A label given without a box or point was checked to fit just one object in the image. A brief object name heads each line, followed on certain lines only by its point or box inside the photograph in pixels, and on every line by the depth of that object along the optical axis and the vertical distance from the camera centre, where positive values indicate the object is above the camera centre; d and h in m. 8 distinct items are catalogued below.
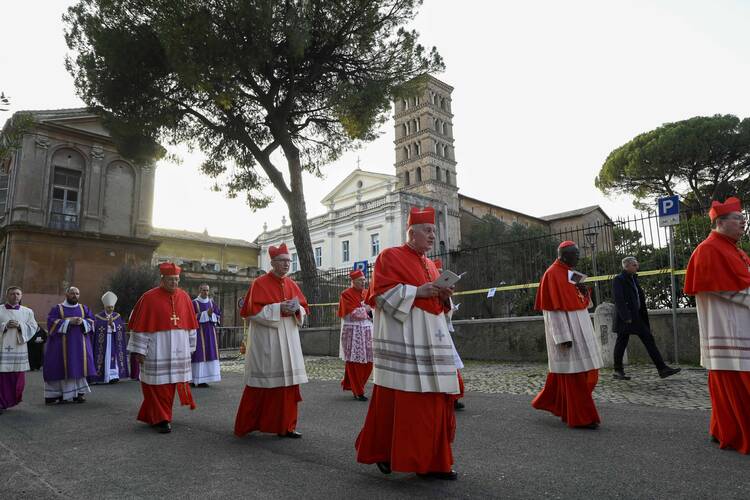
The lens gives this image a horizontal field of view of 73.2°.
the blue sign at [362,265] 16.30 +1.85
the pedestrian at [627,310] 7.83 +0.16
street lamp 10.52 +1.59
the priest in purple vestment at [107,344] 11.48 -0.45
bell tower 53.84 +19.39
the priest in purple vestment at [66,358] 8.55 -0.56
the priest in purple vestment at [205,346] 10.20 -0.45
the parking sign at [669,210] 9.08 +1.97
